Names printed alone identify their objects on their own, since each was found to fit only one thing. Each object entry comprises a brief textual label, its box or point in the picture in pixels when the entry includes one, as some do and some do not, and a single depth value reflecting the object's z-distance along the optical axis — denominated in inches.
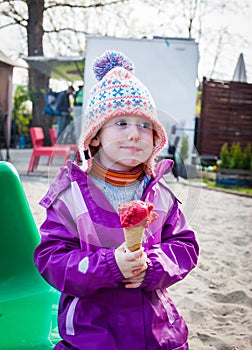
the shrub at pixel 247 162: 352.8
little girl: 48.2
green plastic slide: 73.7
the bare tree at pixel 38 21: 569.6
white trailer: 361.2
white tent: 543.2
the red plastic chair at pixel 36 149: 322.3
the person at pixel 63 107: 456.1
